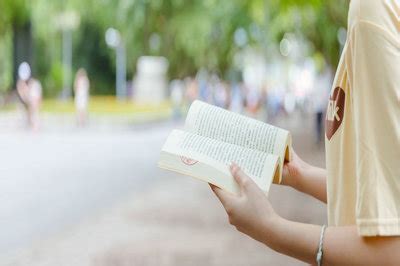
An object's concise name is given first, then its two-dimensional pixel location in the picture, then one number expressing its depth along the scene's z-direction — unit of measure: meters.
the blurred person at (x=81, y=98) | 24.89
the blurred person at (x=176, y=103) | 30.97
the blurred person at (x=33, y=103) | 23.17
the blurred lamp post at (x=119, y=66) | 50.97
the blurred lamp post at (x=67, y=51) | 44.50
